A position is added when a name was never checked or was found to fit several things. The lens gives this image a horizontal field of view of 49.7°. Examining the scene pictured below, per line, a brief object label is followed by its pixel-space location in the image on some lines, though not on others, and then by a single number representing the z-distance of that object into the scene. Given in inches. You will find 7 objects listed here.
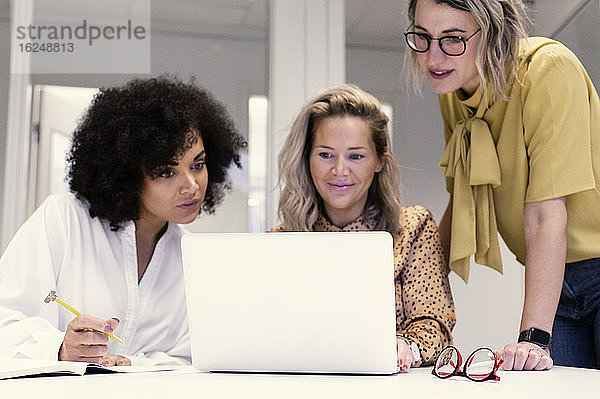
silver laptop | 37.4
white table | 30.8
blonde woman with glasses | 55.6
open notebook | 37.0
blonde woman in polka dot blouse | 65.3
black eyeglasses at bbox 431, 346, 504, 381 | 38.0
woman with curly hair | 65.7
